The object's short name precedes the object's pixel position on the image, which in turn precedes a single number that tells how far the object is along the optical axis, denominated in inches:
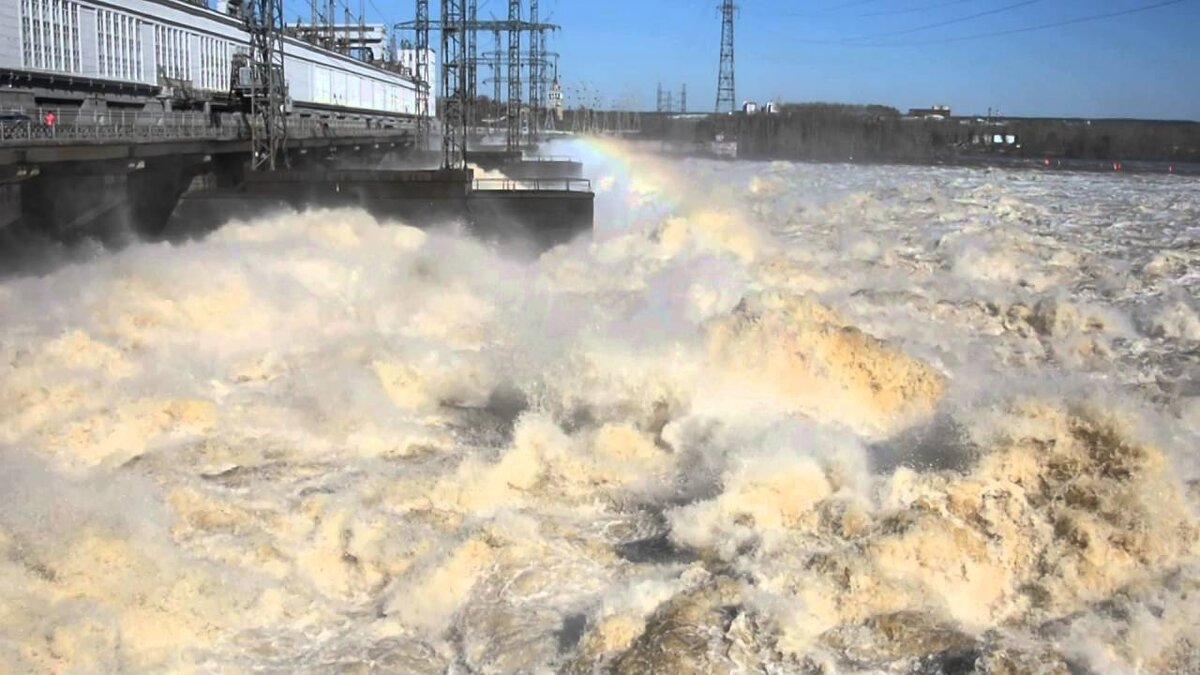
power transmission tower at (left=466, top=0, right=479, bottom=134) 1716.3
